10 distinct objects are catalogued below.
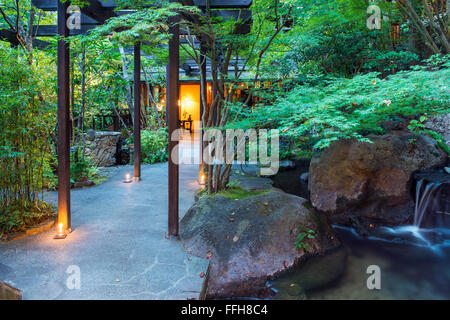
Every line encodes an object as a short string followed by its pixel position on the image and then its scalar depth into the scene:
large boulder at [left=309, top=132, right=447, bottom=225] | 5.38
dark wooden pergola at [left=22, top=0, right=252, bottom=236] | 3.47
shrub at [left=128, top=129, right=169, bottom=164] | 9.45
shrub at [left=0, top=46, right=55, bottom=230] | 3.45
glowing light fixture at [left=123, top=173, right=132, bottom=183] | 6.70
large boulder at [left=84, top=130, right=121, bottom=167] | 8.39
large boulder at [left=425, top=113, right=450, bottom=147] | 6.90
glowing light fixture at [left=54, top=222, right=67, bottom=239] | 3.63
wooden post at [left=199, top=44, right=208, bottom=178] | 5.16
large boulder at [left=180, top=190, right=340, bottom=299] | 3.23
